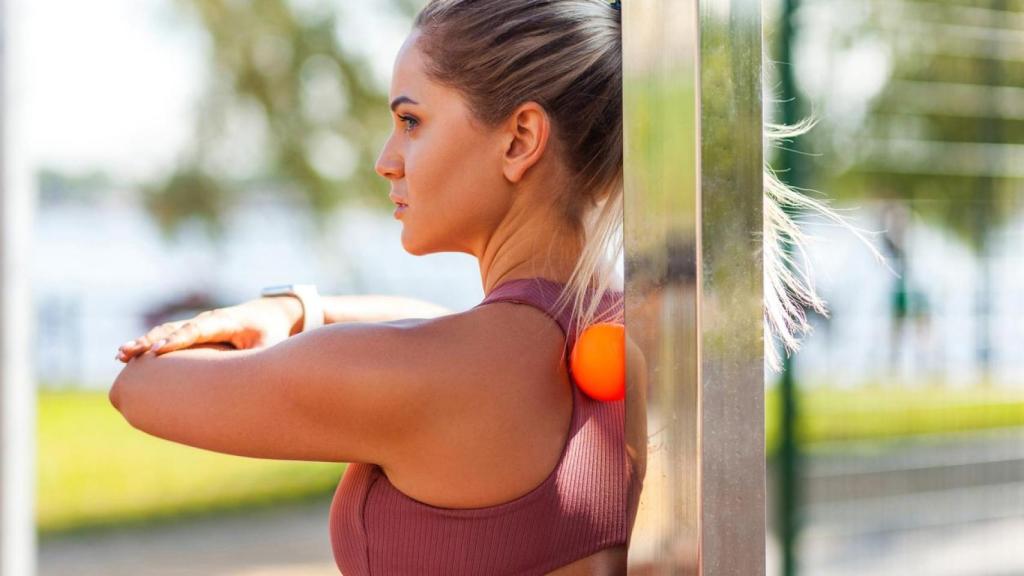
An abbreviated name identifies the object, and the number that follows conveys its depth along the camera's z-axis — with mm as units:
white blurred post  3508
